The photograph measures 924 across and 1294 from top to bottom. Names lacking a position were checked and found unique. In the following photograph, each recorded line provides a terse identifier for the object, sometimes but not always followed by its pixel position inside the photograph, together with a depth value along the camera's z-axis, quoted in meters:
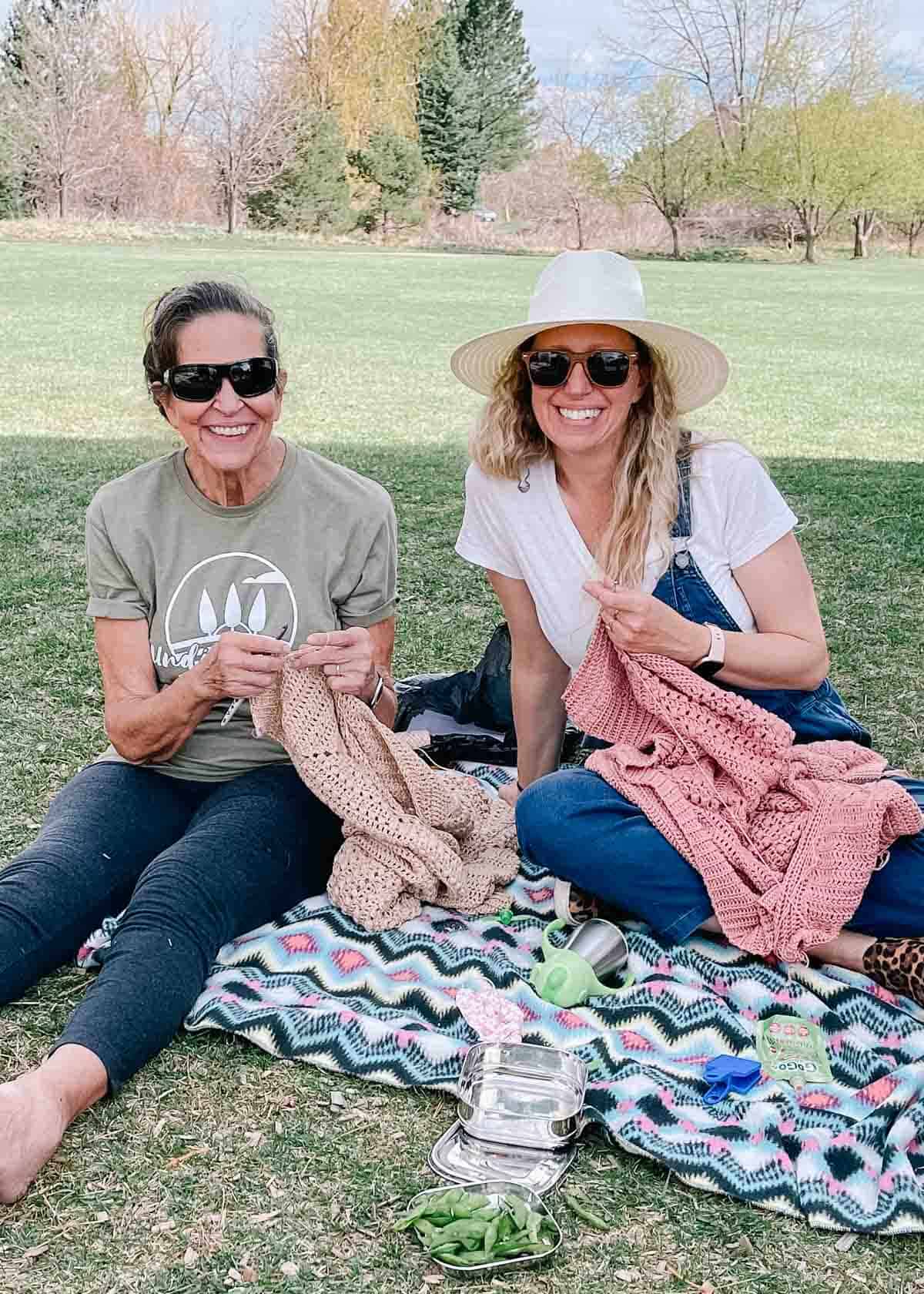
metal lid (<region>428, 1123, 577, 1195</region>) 2.43
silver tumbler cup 3.10
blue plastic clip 2.68
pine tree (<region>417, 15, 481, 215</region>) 61.91
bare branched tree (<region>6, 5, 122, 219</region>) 51.59
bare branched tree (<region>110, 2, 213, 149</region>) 62.84
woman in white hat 3.20
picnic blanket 2.44
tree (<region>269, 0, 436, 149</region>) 64.76
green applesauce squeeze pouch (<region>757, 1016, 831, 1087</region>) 2.74
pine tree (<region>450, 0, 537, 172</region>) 64.31
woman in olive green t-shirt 3.01
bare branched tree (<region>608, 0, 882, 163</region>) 70.56
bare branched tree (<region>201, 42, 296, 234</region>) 54.88
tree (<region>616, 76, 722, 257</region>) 60.22
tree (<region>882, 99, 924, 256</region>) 56.44
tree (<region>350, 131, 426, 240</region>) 54.66
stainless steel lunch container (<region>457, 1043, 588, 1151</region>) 2.52
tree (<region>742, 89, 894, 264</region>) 56.78
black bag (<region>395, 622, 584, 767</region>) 4.42
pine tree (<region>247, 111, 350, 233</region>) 53.19
